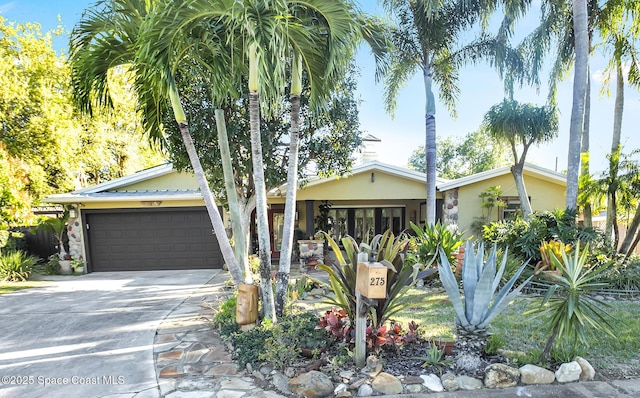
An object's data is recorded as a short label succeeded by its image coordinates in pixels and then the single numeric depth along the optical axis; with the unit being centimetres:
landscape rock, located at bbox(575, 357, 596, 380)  315
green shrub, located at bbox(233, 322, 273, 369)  362
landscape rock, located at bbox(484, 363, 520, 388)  306
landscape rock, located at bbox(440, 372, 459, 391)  305
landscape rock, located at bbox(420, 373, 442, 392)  303
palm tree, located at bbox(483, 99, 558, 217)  978
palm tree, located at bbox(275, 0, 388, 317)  397
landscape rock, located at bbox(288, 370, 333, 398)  299
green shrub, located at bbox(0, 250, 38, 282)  873
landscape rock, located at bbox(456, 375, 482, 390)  305
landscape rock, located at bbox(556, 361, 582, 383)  312
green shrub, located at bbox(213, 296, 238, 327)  470
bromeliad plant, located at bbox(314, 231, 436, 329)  364
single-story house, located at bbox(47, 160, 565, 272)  997
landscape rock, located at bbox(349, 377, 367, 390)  303
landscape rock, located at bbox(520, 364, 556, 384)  310
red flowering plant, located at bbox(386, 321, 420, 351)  355
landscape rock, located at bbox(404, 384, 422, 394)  301
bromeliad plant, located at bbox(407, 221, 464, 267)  700
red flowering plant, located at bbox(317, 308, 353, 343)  366
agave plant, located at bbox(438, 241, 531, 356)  330
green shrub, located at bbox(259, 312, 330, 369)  349
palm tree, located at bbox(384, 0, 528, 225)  869
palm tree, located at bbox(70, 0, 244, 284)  422
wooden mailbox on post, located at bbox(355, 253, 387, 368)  298
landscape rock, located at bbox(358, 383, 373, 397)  299
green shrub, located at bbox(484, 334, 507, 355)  350
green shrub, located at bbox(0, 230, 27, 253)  887
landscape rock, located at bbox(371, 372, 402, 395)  300
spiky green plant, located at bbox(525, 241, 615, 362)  298
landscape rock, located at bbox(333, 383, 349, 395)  299
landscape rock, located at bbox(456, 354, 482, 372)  322
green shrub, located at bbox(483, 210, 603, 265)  695
